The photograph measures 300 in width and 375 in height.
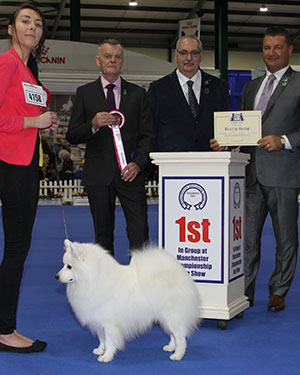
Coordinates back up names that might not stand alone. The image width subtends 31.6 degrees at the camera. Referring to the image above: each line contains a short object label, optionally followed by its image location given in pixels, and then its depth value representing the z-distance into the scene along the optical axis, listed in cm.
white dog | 245
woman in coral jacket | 244
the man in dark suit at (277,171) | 337
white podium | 303
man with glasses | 353
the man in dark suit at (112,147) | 339
